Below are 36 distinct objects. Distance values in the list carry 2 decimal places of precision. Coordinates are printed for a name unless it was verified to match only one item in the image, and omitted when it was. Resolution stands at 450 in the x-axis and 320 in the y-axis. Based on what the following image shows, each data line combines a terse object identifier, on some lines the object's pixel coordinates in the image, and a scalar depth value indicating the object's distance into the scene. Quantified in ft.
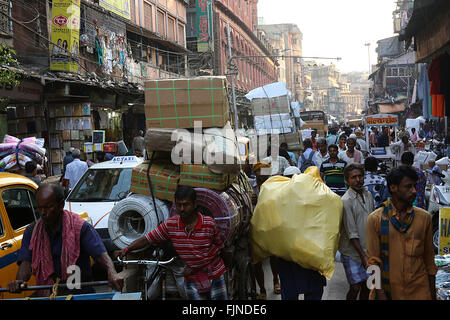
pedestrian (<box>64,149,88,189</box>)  36.27
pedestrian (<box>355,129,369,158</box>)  48.46
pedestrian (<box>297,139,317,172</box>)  37.11
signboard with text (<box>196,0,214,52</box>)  134.00
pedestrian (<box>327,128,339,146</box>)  54.49
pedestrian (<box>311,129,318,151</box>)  63.39
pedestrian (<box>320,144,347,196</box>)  26.76
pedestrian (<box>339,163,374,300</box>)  16.25
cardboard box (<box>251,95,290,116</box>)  67.26
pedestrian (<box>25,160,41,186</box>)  27.50
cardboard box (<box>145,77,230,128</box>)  17.52
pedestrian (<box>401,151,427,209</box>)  27.36
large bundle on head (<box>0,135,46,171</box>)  28.17
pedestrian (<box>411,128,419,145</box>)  77.30
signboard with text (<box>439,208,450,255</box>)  21.63
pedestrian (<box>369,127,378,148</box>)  87.97
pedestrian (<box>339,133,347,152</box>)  42.45
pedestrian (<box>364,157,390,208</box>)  22.49
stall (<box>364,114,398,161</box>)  57.47
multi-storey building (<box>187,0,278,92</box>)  135.54
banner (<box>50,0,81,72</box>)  54.19
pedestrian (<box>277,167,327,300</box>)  16.34
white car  26.58
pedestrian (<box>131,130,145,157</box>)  55.72
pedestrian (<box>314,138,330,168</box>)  34.94
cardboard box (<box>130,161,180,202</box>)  16.55
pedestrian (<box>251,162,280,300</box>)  21.16
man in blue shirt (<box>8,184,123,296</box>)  12.55
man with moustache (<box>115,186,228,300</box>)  14.35
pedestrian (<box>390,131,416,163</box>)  50.17
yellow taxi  16.31
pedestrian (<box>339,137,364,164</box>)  33.09
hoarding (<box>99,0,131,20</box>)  70.09
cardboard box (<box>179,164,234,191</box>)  16.15
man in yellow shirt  12.34
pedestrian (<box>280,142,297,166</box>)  37.17
